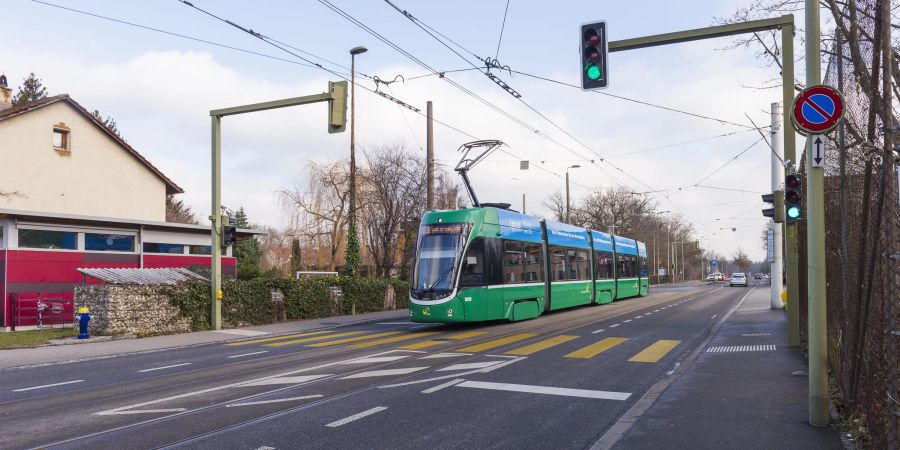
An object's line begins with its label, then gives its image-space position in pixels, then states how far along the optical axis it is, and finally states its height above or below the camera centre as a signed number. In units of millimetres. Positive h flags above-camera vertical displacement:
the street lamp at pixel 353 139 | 26688 +4996
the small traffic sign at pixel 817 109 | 6363 +1402
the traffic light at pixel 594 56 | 10898 +3295
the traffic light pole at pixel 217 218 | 18908 +1139
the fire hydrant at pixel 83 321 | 17375 -1745
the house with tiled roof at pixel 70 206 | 22406 +2456
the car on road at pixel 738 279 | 61031 -2716
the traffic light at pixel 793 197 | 11562 +955
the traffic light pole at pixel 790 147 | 12289 +2173
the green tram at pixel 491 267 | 17531 -437
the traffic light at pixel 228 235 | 19688 +605
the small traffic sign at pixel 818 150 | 6496 +1003
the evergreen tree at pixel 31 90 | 52969 +13951
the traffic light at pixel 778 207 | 13750 +916
